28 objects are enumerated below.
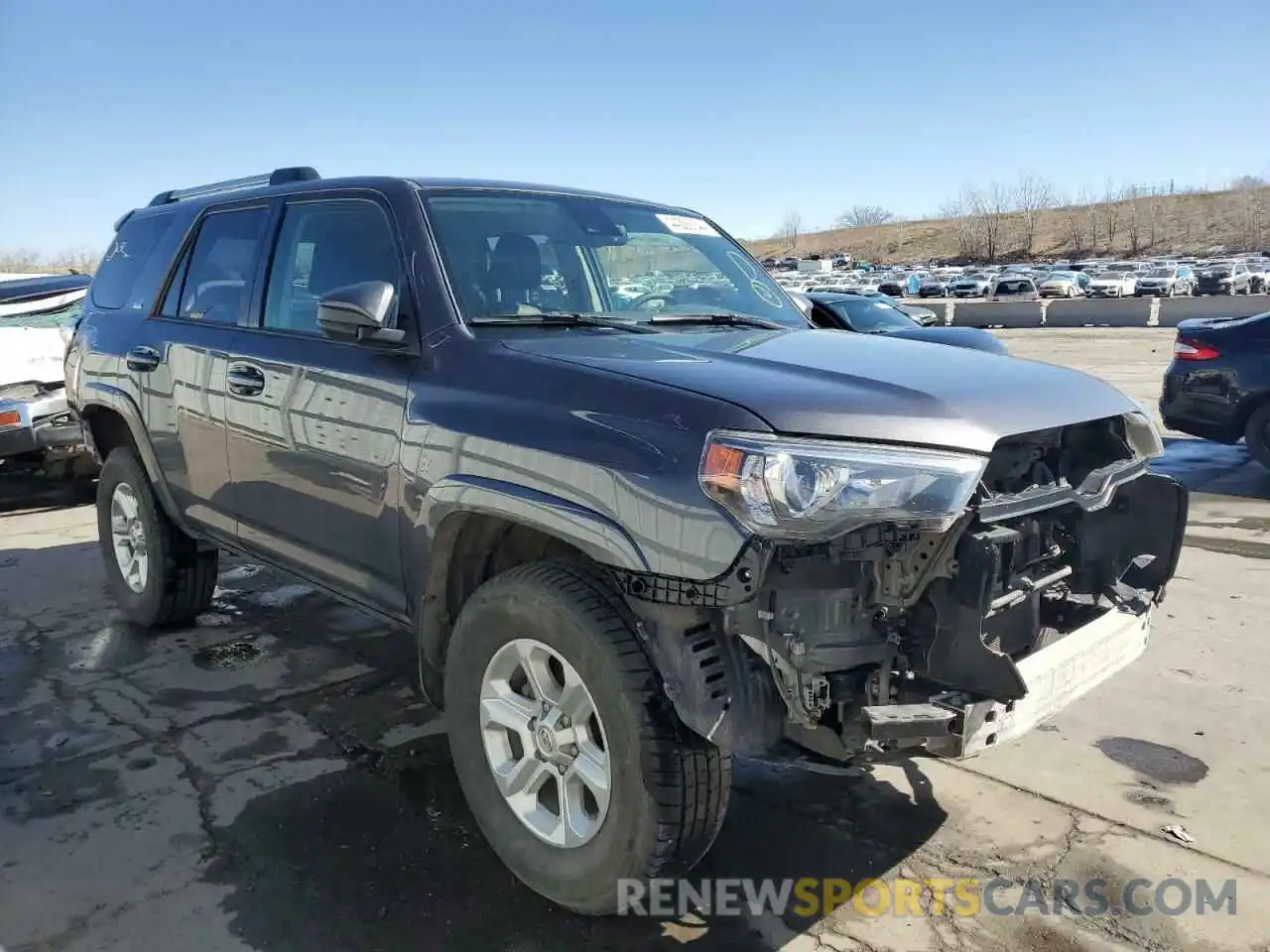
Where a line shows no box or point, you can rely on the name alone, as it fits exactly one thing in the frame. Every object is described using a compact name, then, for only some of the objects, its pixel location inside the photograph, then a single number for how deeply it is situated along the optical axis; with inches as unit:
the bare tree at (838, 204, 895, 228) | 5446.9
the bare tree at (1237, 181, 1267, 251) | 3230.8
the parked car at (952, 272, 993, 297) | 1868.8
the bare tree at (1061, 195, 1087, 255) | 3728.6
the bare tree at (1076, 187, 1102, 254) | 3683.6
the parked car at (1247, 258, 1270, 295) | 1609.3
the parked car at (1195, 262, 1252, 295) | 1544.0
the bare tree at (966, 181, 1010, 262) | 3828.7
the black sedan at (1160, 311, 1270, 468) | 319.9
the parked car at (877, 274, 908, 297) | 1967.3
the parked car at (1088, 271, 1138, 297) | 1753.2
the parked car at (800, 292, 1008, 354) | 392.5
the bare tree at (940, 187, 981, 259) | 3883.1
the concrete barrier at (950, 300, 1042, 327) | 1342.3
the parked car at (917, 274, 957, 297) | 1942.7
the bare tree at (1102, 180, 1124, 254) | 3690.9
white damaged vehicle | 305.0
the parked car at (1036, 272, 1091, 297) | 1727.4
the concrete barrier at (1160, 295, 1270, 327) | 1166.1
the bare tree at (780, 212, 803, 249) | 5166.3
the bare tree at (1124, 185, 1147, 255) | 3582.9
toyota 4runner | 90.4
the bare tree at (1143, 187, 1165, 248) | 3620.1
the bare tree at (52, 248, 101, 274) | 2717.5
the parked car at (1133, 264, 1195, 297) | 1680.6
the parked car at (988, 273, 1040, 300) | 1731.1
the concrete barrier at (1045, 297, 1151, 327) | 1267.2
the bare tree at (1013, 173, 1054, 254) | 3826.3
